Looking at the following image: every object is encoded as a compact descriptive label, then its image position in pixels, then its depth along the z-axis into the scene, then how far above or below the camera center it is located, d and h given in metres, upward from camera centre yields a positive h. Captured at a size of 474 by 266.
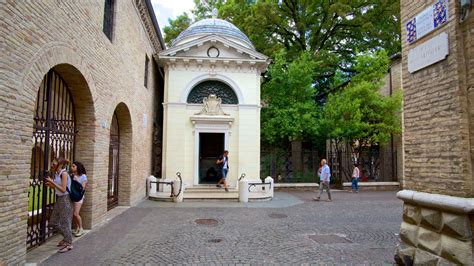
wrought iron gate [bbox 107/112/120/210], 10.35 -0.53
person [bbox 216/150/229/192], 14.18 -0.78
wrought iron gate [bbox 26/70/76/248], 6.25 +0.11
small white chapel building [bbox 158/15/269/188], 15.30 +2.27
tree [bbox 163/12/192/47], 24.36 +9.48
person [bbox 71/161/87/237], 6.71 -0.59
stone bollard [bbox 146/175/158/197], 13.97 -1.67
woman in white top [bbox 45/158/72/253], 6.04 -1.17
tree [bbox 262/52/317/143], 17.31 +2.69
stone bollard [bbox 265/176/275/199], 13.77 -1.67
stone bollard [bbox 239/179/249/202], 12.78 -1.70
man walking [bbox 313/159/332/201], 13.42 -1.15
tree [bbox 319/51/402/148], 17.17 +2.22
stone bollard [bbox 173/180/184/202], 12.65 -1.71
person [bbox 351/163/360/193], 16.70 -1.62
